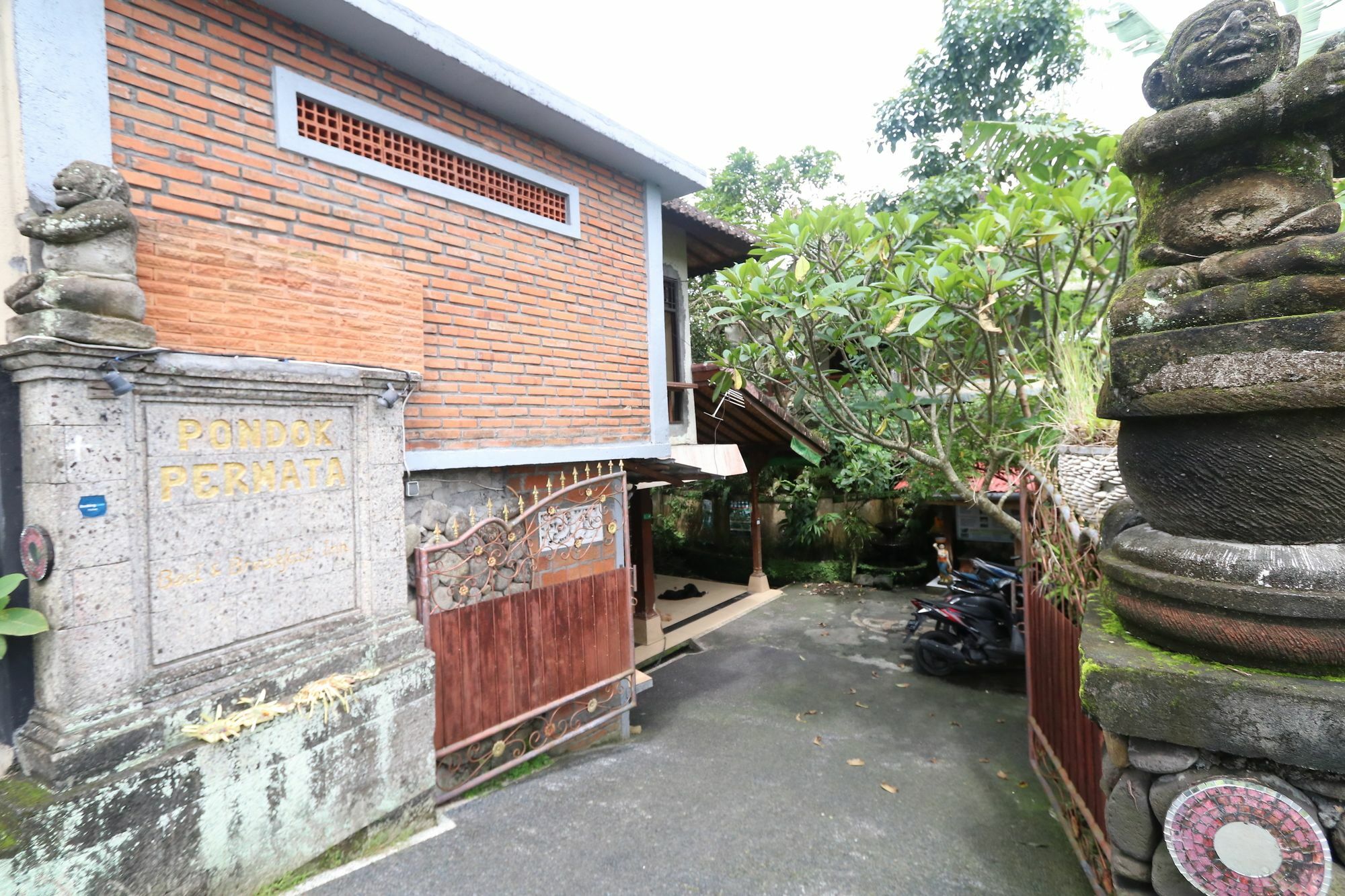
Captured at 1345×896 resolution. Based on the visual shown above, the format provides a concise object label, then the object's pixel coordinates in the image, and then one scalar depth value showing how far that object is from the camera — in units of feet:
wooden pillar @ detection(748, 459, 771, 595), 37.52
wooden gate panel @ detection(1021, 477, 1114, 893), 10.57
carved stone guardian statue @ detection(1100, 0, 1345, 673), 6.43
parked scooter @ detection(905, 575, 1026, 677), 21.67
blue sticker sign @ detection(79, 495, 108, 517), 8.46
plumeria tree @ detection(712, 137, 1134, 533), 13.69
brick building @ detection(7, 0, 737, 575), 10.25
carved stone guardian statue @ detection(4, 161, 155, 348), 8.45
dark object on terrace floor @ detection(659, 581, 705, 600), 37.19
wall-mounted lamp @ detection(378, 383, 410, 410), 12.32
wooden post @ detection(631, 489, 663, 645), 28.27
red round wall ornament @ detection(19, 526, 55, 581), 8.29
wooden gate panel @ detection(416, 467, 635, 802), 13.70
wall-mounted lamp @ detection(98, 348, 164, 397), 8.66
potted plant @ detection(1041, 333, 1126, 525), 11.99
